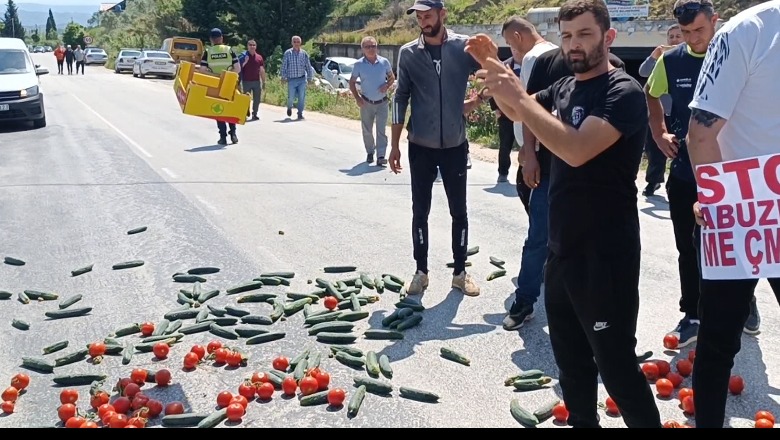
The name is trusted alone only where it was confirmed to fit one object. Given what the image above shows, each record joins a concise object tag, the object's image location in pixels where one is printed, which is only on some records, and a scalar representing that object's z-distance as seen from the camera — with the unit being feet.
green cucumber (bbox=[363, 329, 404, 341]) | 18.79
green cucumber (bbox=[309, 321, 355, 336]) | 19.16
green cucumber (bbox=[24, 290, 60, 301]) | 22.36
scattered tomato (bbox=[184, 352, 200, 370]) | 17.20
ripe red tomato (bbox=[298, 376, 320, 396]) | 15.65
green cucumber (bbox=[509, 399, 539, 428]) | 14.35
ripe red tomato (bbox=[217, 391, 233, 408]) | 15.08
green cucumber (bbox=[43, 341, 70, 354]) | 18.34
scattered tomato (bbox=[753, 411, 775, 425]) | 13.42
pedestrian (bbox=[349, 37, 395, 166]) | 45.39
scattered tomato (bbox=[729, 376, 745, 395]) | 15.19
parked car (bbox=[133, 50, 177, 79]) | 147.23
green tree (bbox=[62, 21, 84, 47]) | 282.15
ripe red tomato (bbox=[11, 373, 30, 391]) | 16.06
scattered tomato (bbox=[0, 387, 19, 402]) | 15.44
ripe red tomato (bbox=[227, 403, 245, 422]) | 14.65
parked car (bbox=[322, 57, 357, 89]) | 108.27
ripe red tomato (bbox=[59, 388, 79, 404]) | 15.19
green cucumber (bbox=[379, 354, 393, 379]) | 16.61
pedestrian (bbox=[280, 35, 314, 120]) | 67.46
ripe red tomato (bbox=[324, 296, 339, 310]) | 20.70
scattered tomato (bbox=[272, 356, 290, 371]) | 16.98
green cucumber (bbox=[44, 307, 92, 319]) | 20.85
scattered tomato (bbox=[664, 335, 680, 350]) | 17.71
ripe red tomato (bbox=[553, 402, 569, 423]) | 14.29
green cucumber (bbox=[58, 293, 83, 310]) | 21.52
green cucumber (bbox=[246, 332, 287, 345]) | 18.67
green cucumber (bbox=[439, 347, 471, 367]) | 17.31
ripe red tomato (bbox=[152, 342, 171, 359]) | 17.71
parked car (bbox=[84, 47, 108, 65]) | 209.77
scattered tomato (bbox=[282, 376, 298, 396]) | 15.80
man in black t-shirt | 10.95
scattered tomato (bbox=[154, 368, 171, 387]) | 16.25
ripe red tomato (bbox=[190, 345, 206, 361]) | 17.56
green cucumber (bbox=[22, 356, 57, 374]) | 17.26
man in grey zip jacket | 21.15
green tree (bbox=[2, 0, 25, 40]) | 439.63
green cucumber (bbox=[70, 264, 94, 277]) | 24.50
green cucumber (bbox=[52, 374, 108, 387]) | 16.48
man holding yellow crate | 54.29
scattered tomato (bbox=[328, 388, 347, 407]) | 15.25
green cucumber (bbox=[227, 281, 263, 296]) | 22.34
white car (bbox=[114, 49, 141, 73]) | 166.20
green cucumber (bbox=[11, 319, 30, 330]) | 19.90
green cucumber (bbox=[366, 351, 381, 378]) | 16.67
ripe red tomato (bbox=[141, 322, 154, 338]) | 19.16
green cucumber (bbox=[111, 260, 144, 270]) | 25.26
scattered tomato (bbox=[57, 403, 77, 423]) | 14.51
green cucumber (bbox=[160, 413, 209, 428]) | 14.24
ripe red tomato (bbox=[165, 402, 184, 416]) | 14.56
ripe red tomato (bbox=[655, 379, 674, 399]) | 15.28
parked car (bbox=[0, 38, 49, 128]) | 62.54
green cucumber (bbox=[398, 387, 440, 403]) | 15.46
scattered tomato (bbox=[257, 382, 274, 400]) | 15.52
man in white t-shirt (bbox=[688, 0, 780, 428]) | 11.21
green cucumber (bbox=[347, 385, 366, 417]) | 15.01
